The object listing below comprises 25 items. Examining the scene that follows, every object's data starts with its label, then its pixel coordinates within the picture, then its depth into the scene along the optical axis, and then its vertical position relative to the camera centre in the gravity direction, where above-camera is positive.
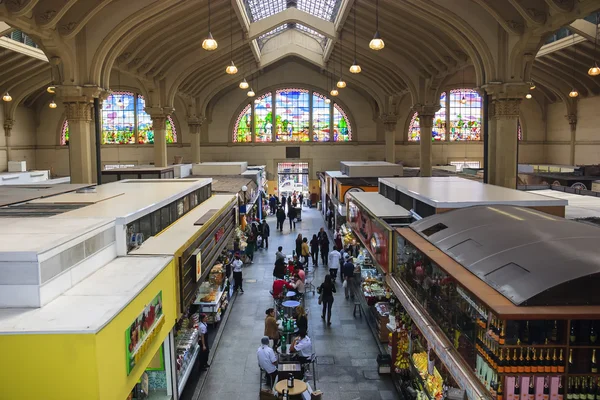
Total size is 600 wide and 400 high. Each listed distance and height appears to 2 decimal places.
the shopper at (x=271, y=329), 8.38 -2.67
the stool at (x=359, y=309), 10.45 -2.99
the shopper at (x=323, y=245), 14.70 -2.45
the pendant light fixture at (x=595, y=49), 13.34 +3.16
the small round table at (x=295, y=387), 6.39 -2.76
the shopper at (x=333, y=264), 12.59 -2.54
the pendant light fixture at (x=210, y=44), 9.93 +2.02
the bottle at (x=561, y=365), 3.79 -1.47
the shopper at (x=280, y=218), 20.12 -2.35
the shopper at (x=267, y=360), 7.09 -2.67
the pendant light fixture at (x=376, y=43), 9.80 +1.99
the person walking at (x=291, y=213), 20.80 -2.24
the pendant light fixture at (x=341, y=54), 16.36 +3.71
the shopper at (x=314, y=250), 14.73 -2.58
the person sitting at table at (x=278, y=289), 10.14 -2.50
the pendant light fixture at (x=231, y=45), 12.88 +3.55
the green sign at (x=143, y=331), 4.06 -1.43
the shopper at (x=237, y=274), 11.93 -2.61
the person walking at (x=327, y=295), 9.96 -2.57
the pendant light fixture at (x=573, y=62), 18.22 +3.24
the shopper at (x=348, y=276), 11.48 -2.61
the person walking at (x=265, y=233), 17.12 -2.46
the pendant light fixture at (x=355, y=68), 12.65 +1.99
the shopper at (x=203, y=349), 7.91 -2.83
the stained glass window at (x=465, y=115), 27.09 +1.91
